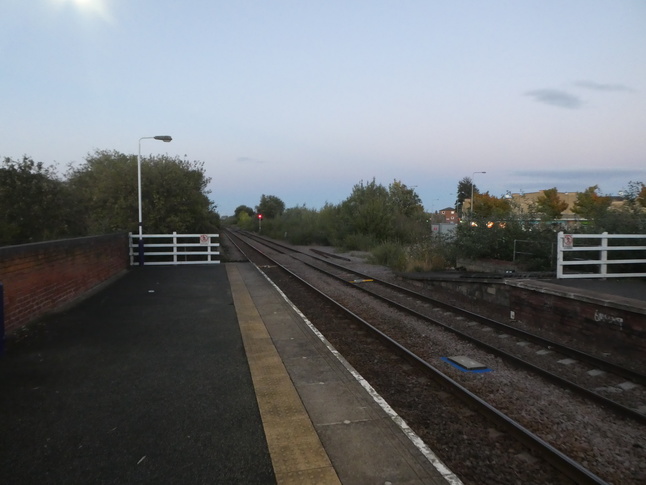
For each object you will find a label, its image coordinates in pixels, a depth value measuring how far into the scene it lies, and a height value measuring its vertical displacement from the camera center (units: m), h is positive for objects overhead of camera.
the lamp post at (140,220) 19.62 +0.05
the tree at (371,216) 35.78 +0.64
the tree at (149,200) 23.09 +1.05
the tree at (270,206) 100.85 +3.81
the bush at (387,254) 23.55 -1.51
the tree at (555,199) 60.00 +3.57
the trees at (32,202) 17.41 +0.70
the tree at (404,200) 41.84 +2.44
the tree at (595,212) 14.41 +0.49
